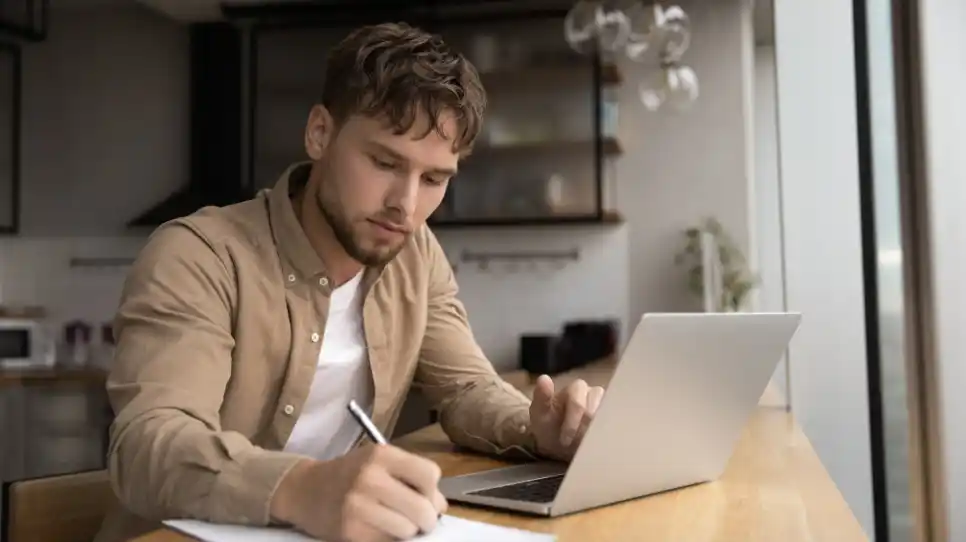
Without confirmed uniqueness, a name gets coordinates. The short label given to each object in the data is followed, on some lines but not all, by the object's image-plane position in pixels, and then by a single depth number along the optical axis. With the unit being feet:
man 2.64
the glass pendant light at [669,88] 9.43
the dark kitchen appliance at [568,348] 11.09
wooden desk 2.68
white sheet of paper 2.53
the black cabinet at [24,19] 12.60
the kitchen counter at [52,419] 11.62
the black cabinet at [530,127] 11.94
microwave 12.09
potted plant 11.69
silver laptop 2.71
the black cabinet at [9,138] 13.47
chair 3.67
